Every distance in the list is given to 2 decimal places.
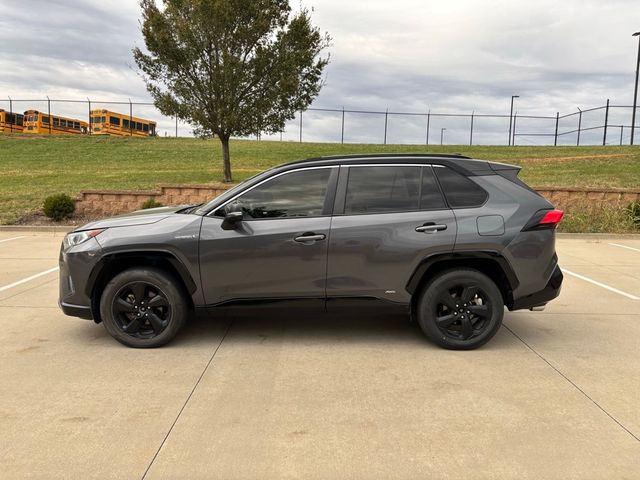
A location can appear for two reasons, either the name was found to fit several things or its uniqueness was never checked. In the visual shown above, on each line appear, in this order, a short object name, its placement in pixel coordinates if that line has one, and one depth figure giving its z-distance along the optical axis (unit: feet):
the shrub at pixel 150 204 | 43.37
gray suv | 14.03
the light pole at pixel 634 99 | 89.62
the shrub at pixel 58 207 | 42.11
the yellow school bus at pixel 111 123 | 135.03
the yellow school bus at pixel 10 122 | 134.72
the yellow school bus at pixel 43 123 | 133.18
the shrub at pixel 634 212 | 41.11
